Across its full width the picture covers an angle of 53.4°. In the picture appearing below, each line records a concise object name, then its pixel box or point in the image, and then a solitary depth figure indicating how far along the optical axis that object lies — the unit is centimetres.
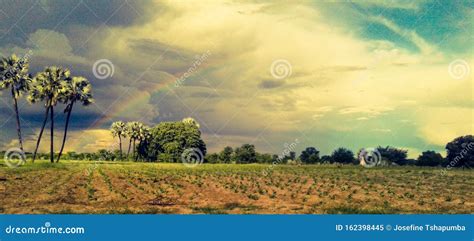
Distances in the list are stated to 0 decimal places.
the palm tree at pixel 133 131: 14925
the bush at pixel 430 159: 13088
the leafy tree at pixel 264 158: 14812
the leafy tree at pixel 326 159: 14565
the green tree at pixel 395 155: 15388
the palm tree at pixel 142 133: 15038
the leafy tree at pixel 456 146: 12556
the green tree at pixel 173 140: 13088
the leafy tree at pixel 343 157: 14900
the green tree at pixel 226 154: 14800
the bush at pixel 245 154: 14688
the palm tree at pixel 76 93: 8188
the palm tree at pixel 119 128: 15311
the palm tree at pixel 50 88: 7925
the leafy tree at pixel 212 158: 14712
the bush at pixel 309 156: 14600
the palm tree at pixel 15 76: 7888
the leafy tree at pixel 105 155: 16068
